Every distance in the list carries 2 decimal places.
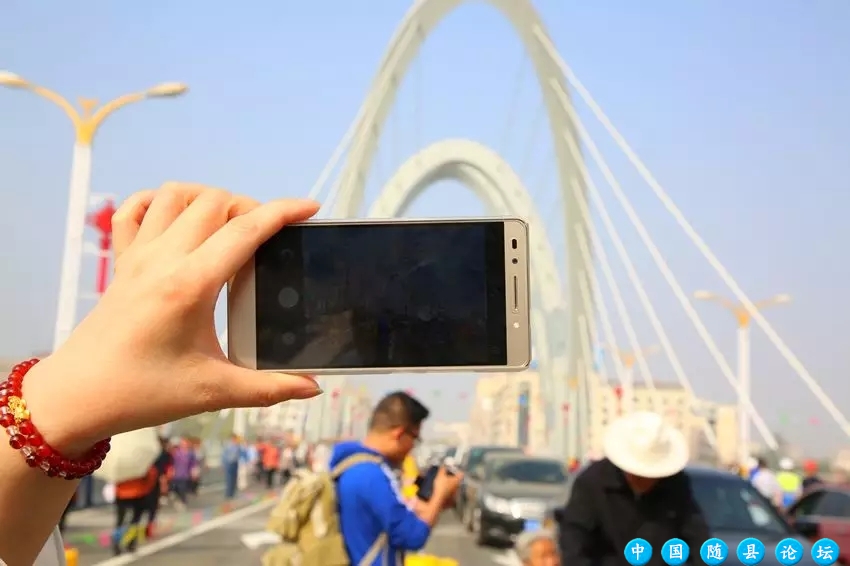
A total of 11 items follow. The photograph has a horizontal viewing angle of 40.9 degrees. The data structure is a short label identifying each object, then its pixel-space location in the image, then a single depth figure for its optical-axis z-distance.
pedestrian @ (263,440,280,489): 36.22
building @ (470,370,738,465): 36.19
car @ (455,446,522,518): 18.88
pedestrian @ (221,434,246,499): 27.19
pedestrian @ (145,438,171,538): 16.47
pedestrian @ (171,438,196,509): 24.94
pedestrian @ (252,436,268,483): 40.03
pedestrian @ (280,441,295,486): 37.84
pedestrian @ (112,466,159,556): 14.90
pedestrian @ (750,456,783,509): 17.62
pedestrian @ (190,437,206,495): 28.19
